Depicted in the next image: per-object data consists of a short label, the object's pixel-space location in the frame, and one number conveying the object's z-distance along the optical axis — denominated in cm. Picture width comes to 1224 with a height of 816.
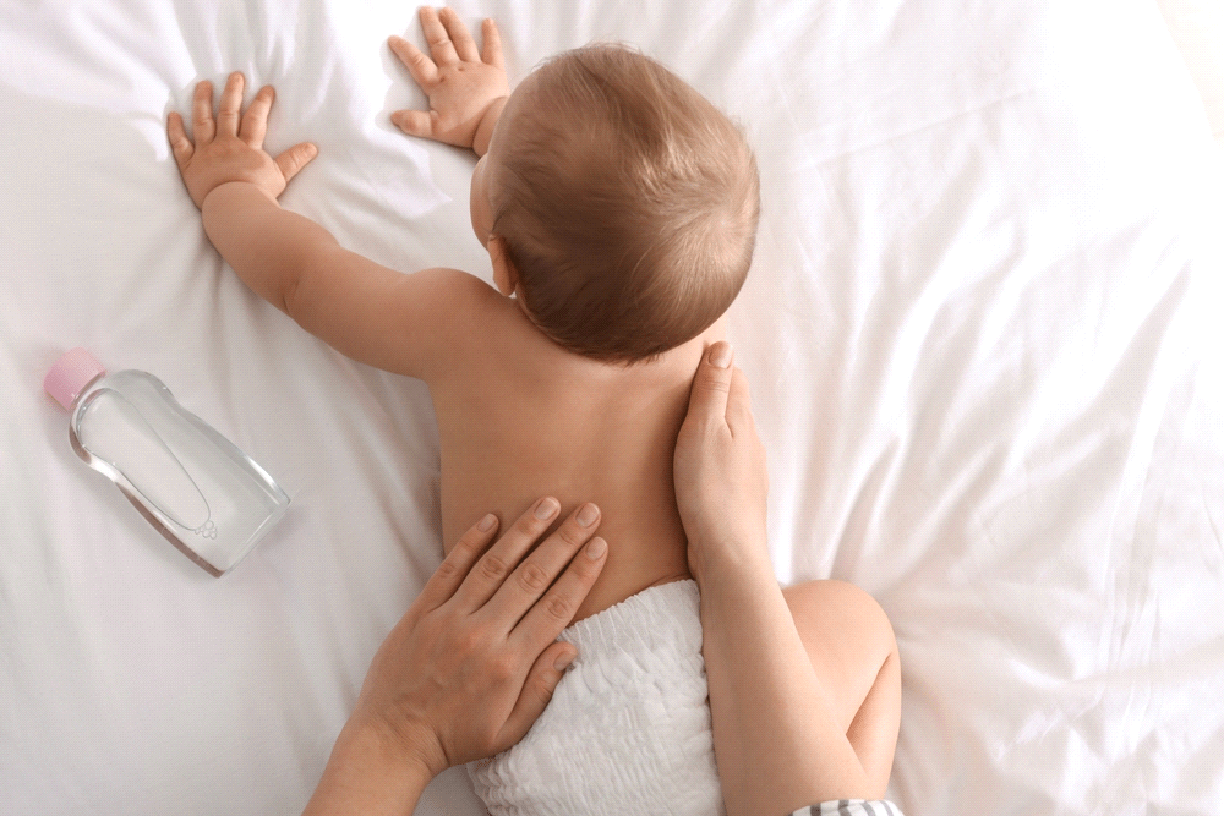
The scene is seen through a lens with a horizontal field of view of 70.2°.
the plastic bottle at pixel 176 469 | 88
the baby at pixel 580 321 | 68
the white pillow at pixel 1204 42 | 148
